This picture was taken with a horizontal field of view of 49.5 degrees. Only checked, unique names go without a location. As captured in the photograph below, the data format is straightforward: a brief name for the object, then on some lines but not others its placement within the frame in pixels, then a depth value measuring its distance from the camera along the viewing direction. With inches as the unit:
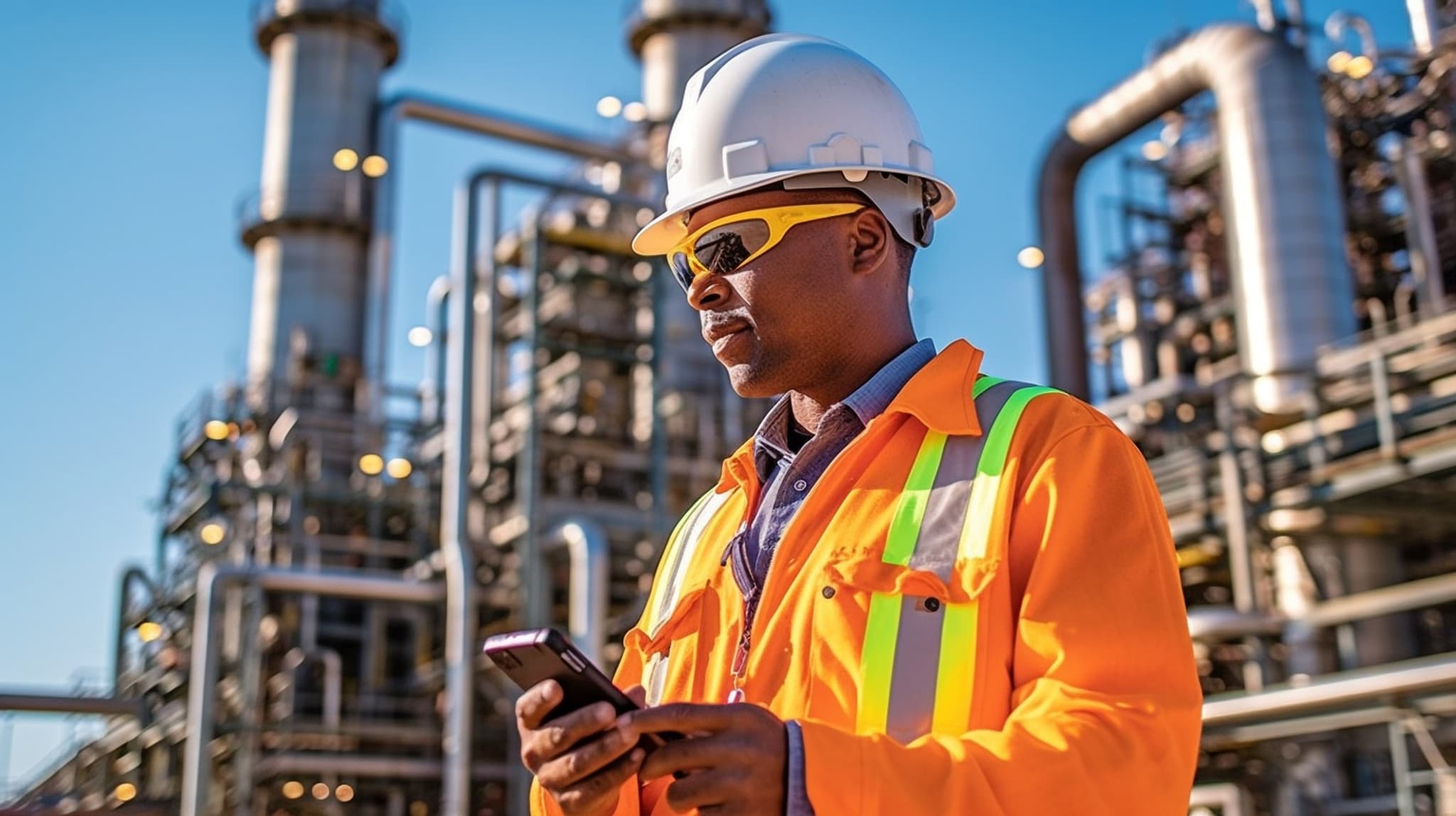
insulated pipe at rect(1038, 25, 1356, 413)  445.7
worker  51.0
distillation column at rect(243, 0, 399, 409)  730.8
